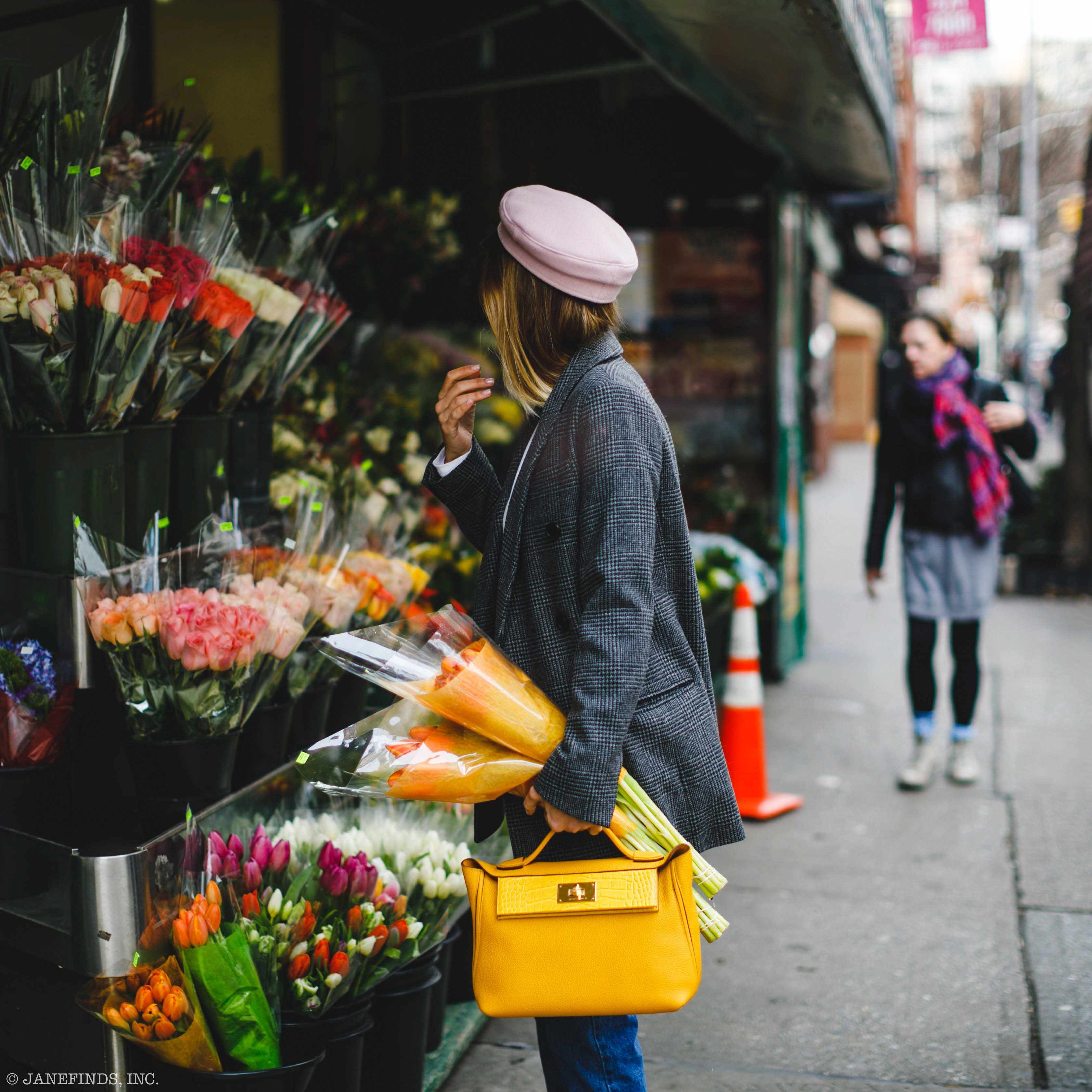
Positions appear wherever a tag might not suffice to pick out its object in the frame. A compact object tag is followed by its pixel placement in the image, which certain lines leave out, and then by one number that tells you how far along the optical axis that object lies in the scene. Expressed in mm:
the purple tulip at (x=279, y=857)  2627
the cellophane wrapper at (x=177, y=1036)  2256
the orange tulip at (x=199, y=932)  2283
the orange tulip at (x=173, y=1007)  2232
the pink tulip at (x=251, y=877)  2557
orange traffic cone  5027
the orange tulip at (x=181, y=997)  2246
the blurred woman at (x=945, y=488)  5043
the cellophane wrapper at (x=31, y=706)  2404
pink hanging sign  7410
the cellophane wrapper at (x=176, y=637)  2389
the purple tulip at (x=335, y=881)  2617
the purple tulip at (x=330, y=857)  2680
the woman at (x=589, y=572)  2018
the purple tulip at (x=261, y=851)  2613
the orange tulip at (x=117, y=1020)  2244
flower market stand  2326
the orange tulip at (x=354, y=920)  2566
